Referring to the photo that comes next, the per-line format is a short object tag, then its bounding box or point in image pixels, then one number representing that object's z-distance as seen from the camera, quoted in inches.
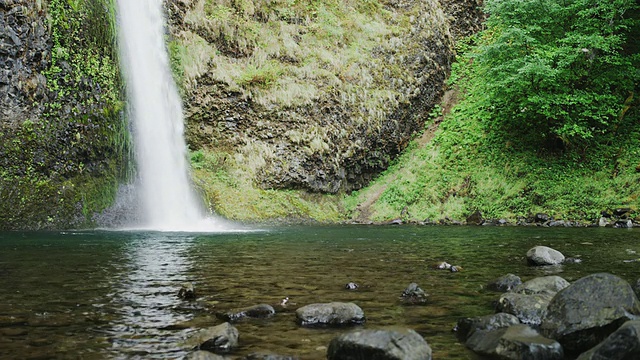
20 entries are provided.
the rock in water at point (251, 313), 184.2
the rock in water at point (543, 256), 313.1
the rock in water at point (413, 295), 210.7
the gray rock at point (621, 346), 115.7
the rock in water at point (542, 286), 201.2
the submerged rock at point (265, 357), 134.7
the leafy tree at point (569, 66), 780.6
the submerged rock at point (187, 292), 216.2
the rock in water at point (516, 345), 131.1
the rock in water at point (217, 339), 146.8
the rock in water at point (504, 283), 237.6
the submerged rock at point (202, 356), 131.0
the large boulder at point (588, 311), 144.5
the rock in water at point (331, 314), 177.0
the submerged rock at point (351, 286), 240.4
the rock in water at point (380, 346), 129.0
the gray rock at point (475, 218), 800.5
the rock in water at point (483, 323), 159.8
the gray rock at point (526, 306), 175.8
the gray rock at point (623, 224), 647.1
